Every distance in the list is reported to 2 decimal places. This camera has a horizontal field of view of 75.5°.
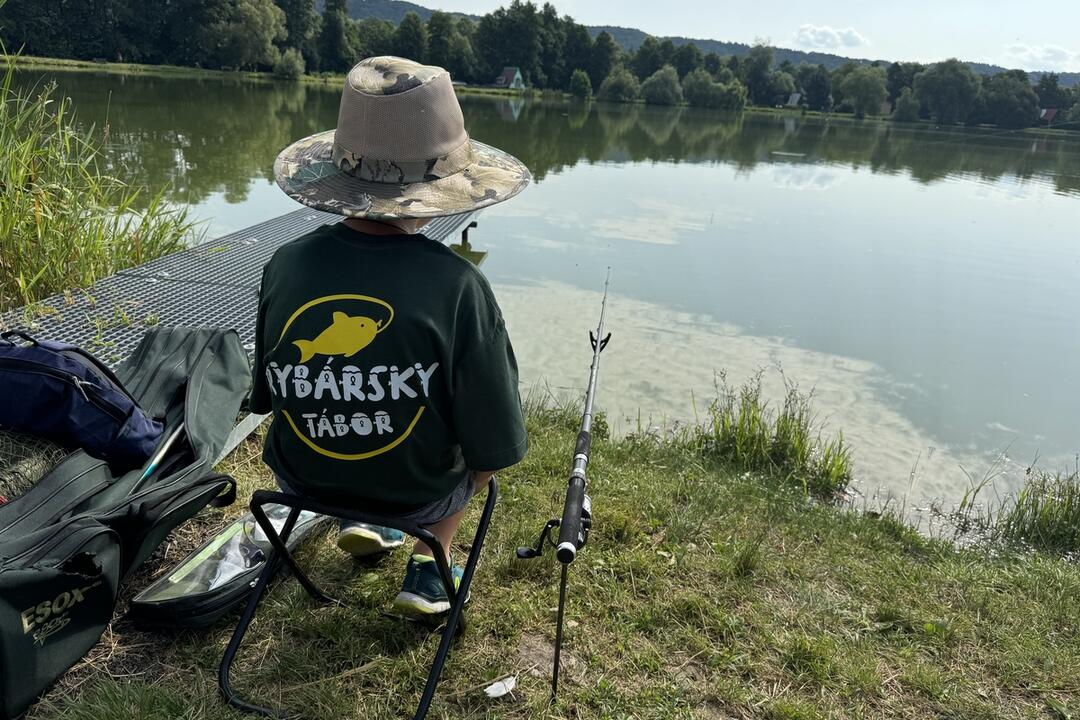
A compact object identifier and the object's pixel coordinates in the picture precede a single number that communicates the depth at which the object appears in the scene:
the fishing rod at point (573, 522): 1.39
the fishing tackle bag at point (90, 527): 1.43
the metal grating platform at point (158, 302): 2.94
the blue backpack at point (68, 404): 1.82
